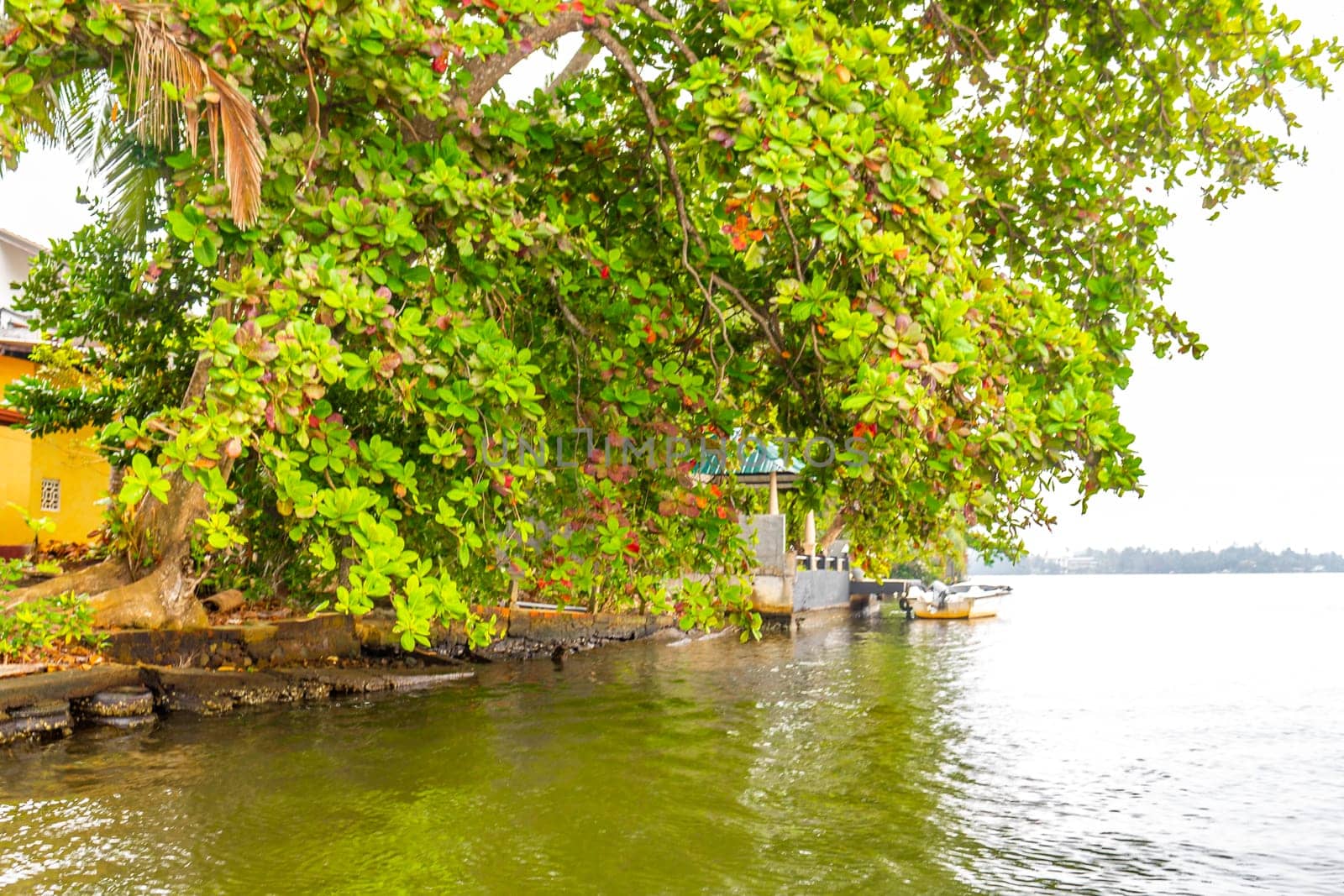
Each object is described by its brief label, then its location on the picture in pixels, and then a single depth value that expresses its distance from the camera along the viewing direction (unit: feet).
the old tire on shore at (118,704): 37.81
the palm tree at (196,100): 18.93
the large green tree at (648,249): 16.87
